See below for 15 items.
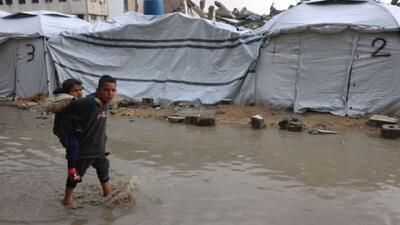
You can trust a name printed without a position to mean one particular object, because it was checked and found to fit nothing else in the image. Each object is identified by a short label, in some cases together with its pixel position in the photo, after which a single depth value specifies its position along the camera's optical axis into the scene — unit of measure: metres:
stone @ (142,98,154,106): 13.55
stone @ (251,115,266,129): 9.76
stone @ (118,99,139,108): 13.24
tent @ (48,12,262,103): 13.23
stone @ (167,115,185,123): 10.62
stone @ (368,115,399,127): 9.64
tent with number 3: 15.15
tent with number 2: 11.09
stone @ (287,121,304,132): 9.47
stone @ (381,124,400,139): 8.74
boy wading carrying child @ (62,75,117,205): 4.64
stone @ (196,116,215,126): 10.15
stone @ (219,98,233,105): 12.98
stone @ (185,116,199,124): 10.38
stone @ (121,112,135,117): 11.93
